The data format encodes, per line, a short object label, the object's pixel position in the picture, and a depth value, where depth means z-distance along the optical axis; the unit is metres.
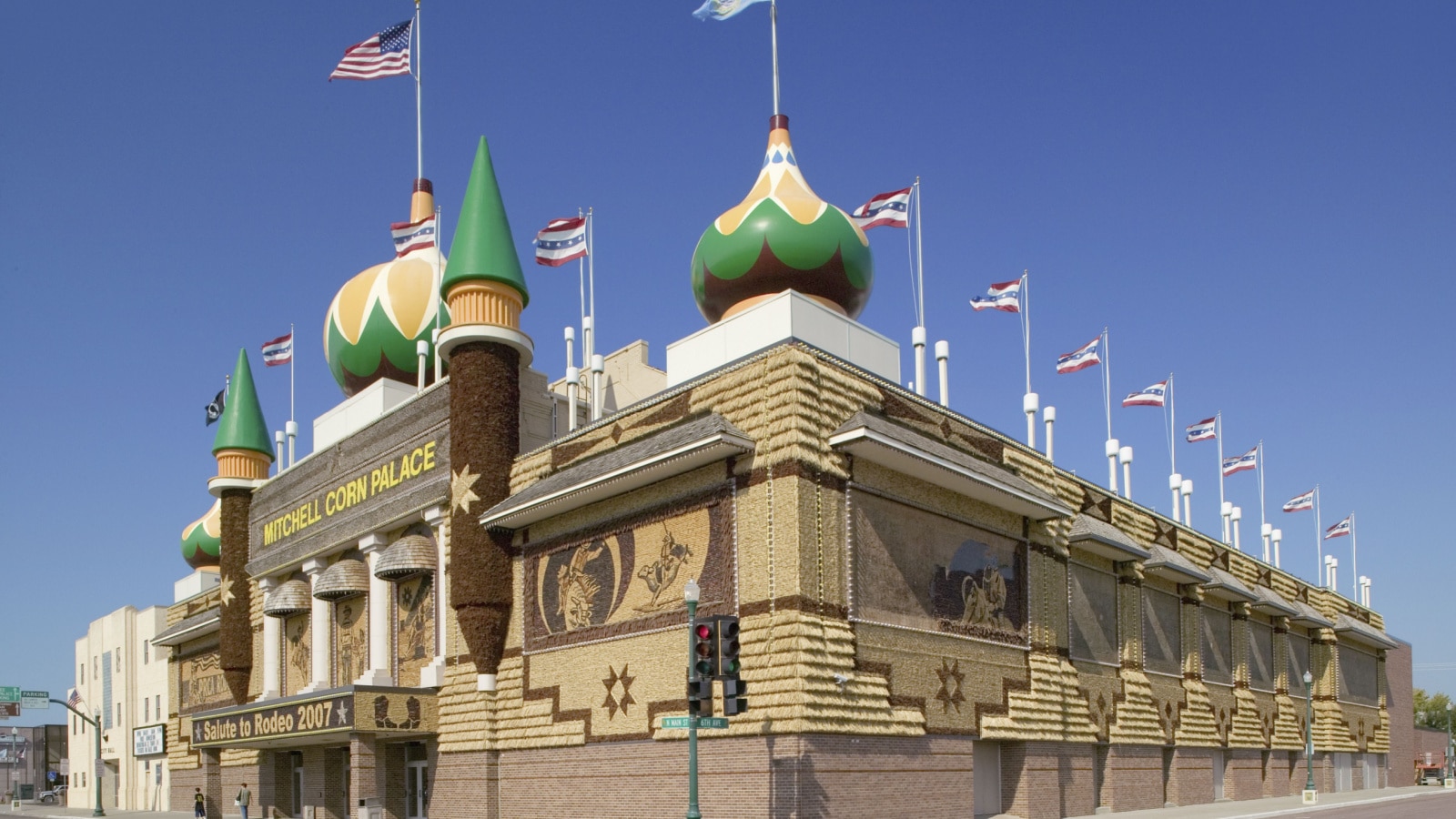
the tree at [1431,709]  121.38
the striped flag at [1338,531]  63.50
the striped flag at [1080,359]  39.91
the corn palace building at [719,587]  25.55
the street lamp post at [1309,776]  39.58
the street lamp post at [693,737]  18.86
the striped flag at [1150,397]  44.16
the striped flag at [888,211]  32.06
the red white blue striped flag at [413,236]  37.88
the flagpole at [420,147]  44.31
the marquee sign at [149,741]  56.19
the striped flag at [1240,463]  52.34
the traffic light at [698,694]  18.53
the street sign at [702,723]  19.16
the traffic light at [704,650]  18.53
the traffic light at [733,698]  18.62
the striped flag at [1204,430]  49.41
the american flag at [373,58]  37.00
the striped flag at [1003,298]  35.94
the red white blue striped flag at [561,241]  35.53
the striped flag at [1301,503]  57.12
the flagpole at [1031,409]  35.06
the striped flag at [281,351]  47.53
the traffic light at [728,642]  18.53
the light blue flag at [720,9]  32.19
